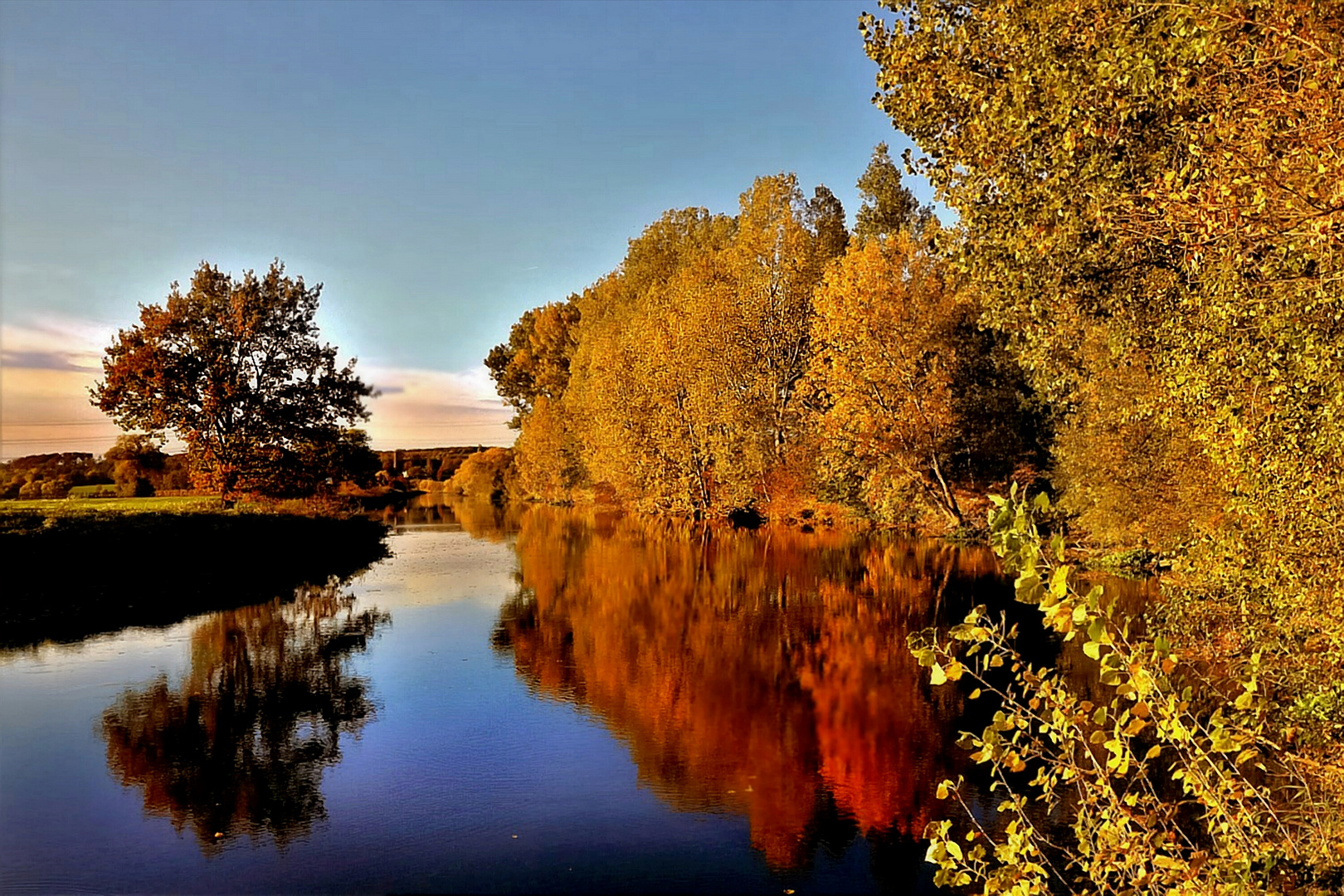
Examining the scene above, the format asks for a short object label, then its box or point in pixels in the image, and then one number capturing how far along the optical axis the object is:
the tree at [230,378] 31.70
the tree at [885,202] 59.88
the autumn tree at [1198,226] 6.97
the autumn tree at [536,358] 72.50
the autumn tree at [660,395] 43.25
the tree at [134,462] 33.00
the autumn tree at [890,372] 34.59
